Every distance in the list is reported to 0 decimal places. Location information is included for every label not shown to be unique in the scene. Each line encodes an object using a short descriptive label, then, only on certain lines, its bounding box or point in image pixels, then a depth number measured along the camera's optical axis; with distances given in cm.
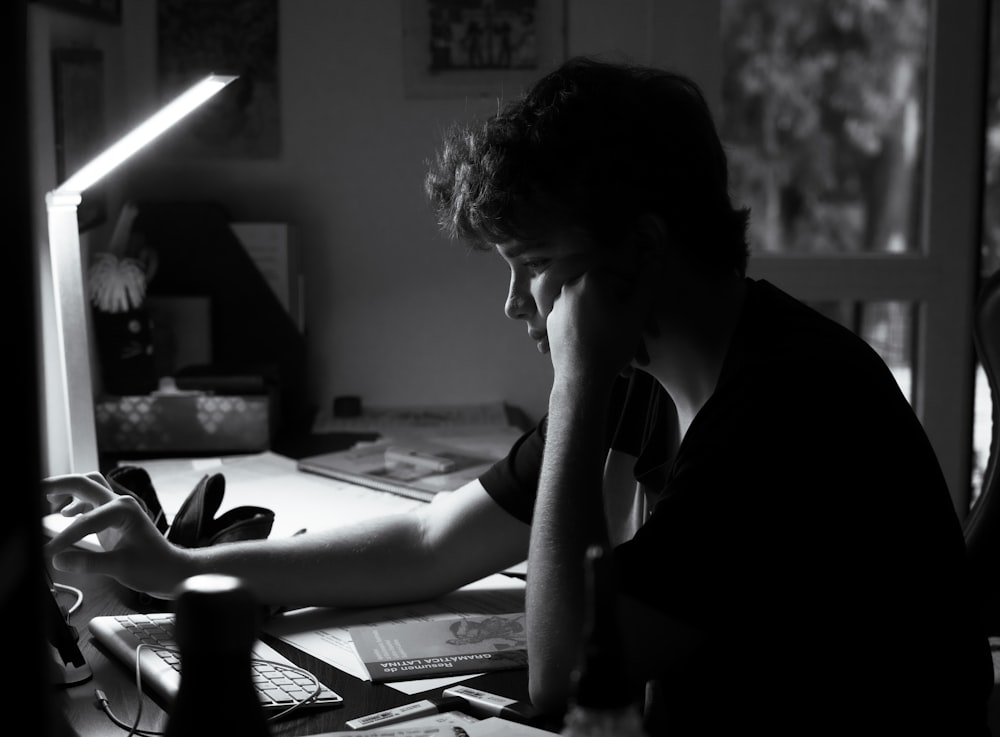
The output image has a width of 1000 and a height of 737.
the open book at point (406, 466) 179
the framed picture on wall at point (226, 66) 240
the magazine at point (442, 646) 112
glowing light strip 144
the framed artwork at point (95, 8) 197
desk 99
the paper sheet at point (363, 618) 114
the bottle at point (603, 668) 58
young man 99
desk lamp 145
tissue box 206
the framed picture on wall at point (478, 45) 244
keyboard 103
